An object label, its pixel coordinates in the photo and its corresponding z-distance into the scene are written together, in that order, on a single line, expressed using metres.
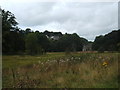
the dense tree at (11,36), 26.00
